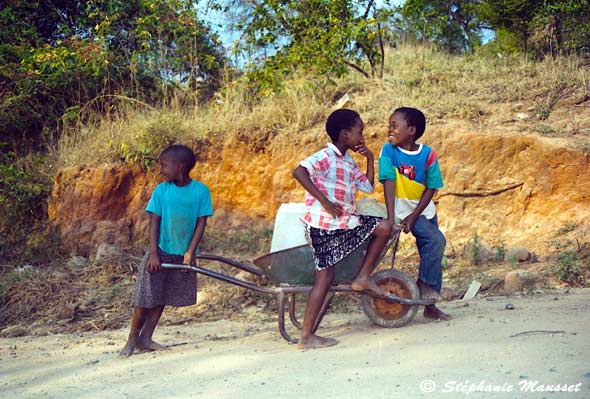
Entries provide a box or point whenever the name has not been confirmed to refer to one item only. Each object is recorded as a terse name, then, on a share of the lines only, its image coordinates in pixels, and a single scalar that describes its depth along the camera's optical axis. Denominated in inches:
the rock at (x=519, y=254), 279.4
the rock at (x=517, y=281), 254.4
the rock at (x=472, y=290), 257.0
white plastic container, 188.4
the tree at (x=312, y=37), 373.7
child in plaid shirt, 182.4
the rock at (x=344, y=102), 354.0
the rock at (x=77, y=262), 327.6
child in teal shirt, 190.1
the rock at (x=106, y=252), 323.6
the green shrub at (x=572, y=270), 255.1
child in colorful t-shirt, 194.7
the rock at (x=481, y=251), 290.0
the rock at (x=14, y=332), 247.4
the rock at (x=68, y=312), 262.1
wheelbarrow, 187.0
